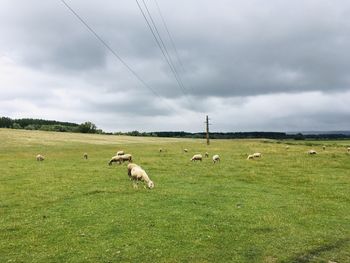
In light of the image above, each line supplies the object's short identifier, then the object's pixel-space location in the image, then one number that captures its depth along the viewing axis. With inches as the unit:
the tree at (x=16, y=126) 6973.4
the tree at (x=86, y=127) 7506.4
